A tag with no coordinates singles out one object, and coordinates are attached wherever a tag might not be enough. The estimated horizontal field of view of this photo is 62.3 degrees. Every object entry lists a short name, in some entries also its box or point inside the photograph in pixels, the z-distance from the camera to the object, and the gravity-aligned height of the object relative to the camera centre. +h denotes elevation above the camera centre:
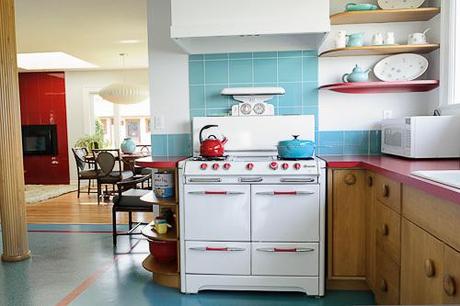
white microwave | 2.26 -0.06
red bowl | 2.58 -0.82
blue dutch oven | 2.40 -0.13
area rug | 5.71 -1.00
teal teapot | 2.70 +0.37
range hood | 2.45 +0.72
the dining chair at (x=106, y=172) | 5.35 -0.58
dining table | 5.84 -0.40
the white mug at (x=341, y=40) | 2.72 +0.62
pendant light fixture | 5.65 +0.56
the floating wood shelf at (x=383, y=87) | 2.59 +0.28
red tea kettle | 2.50 -0.12
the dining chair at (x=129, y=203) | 3.26 -0.63
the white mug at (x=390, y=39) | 2.67 +0.61
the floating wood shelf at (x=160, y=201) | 2.46 -0.46
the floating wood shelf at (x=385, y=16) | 2.55 +0.77
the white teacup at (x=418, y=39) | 2.62 +0.60
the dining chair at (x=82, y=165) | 5.62 -0.53
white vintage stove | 2.29 -0.59
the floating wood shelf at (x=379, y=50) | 2.58 +0.54
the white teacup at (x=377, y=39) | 2.68 +0.62
